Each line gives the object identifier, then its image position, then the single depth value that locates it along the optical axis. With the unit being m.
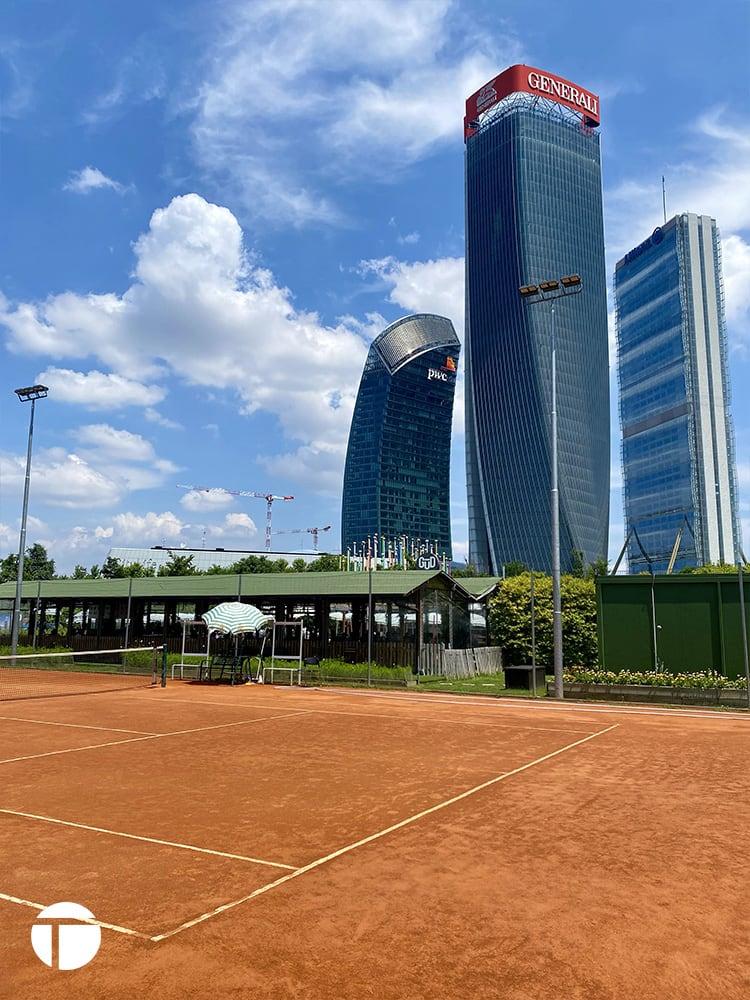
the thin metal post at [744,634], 22.69
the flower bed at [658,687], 23.61
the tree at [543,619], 37.06
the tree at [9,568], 87.69
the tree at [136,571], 92.64
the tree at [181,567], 75.06
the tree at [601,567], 66.22
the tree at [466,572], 98.77
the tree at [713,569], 53.98
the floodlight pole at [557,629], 25.08
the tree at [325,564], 97.40
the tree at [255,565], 107.56
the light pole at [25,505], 37.38
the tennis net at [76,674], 28.53
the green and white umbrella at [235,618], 31.61
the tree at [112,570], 97.94
